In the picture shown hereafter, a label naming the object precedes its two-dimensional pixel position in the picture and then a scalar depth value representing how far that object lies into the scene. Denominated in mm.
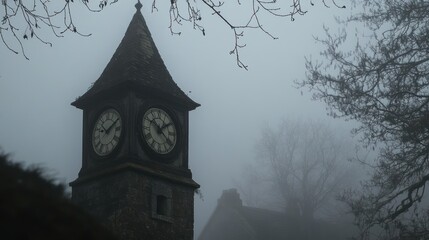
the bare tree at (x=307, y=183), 48656
